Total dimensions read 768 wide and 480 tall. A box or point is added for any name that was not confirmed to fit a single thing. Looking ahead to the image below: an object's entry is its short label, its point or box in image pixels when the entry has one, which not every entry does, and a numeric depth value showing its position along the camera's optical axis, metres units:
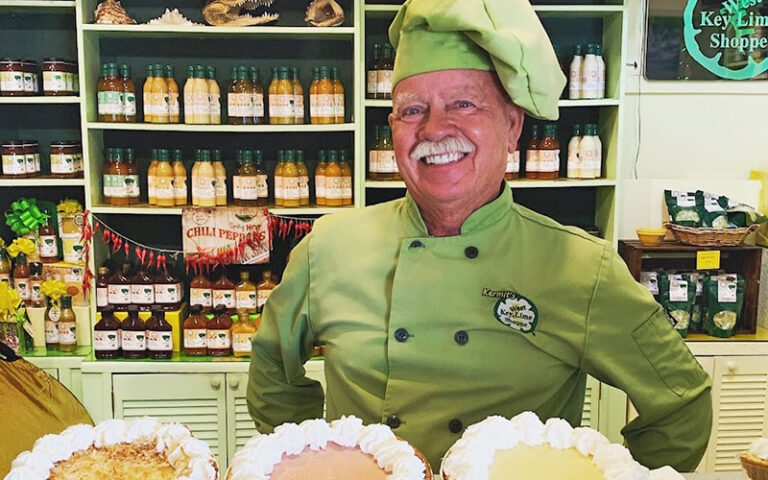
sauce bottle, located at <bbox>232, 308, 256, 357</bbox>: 3.11
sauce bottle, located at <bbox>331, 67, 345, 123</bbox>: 3.10
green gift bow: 3.22
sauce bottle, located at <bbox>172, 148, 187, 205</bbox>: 3.13
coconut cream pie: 1.06
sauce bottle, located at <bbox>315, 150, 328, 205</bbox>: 3.15
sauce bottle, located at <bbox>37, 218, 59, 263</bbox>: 3.23
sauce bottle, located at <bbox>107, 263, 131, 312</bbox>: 3.13
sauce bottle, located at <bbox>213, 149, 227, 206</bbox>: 3.15
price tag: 3.12
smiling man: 1.33
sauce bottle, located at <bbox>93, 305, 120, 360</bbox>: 3.07
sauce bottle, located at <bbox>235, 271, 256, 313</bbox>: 3.20
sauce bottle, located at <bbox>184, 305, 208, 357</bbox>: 3.12
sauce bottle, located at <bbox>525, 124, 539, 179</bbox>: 3.18
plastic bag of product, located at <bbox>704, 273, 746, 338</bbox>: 3.12
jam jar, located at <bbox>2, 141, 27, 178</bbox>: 3.13
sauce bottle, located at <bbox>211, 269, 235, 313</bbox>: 3.21
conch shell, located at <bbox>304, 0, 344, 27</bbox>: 3.07
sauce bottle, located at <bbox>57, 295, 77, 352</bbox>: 3.13
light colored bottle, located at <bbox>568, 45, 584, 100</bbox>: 3.13
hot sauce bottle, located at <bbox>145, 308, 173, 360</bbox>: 3.09
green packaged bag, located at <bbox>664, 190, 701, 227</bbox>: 3.15
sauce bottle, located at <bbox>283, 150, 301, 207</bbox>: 3.13
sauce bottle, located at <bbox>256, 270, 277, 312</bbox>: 3.22
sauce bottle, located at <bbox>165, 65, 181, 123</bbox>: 3.08
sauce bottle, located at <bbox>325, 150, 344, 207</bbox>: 3.13
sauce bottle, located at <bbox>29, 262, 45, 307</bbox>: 3.17
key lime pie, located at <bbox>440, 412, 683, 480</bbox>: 1.03
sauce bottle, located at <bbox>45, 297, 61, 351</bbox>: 3.12
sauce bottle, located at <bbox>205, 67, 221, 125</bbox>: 3.08
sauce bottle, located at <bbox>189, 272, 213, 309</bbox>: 3.22
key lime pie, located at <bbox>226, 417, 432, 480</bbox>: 1.04
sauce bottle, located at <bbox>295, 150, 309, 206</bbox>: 3.16
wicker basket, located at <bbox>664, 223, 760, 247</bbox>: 3.07
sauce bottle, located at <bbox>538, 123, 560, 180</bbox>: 3.16
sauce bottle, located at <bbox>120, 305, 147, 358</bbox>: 3.08
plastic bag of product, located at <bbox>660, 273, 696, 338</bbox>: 3.12
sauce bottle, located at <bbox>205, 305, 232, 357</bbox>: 3.12
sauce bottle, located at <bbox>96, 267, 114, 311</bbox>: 3.14
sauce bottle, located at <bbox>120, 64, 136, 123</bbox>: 3.07
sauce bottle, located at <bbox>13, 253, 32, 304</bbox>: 3.18
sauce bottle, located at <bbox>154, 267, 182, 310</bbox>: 3.19
